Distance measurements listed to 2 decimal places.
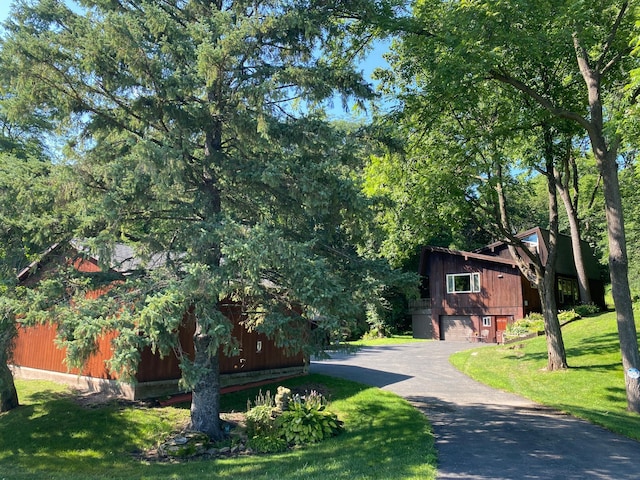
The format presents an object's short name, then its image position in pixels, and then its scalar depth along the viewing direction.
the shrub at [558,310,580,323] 26.39
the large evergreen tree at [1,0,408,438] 7.74
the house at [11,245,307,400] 13.16
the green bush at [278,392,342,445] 10.20
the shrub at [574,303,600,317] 27.27
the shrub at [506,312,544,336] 25.39
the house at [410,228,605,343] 30.38
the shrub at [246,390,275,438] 10.63
